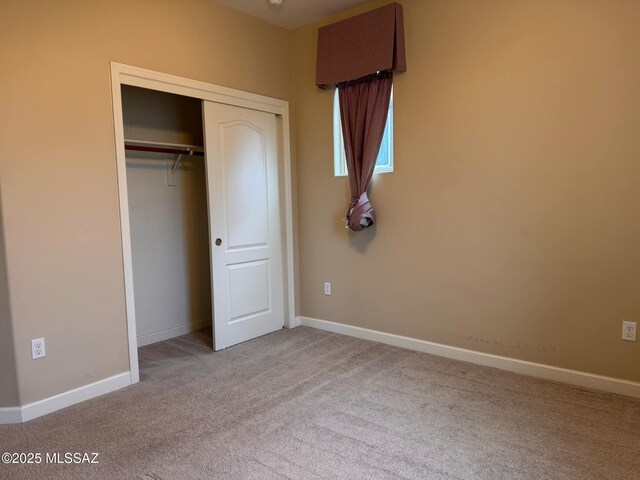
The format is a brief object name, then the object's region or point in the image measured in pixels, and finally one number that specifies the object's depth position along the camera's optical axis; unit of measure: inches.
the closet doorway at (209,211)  138.1
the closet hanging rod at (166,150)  136.1
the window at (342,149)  137.0
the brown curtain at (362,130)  133.0
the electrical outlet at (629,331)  101.3
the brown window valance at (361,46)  128.2
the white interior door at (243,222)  136.6
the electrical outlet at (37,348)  97.6
